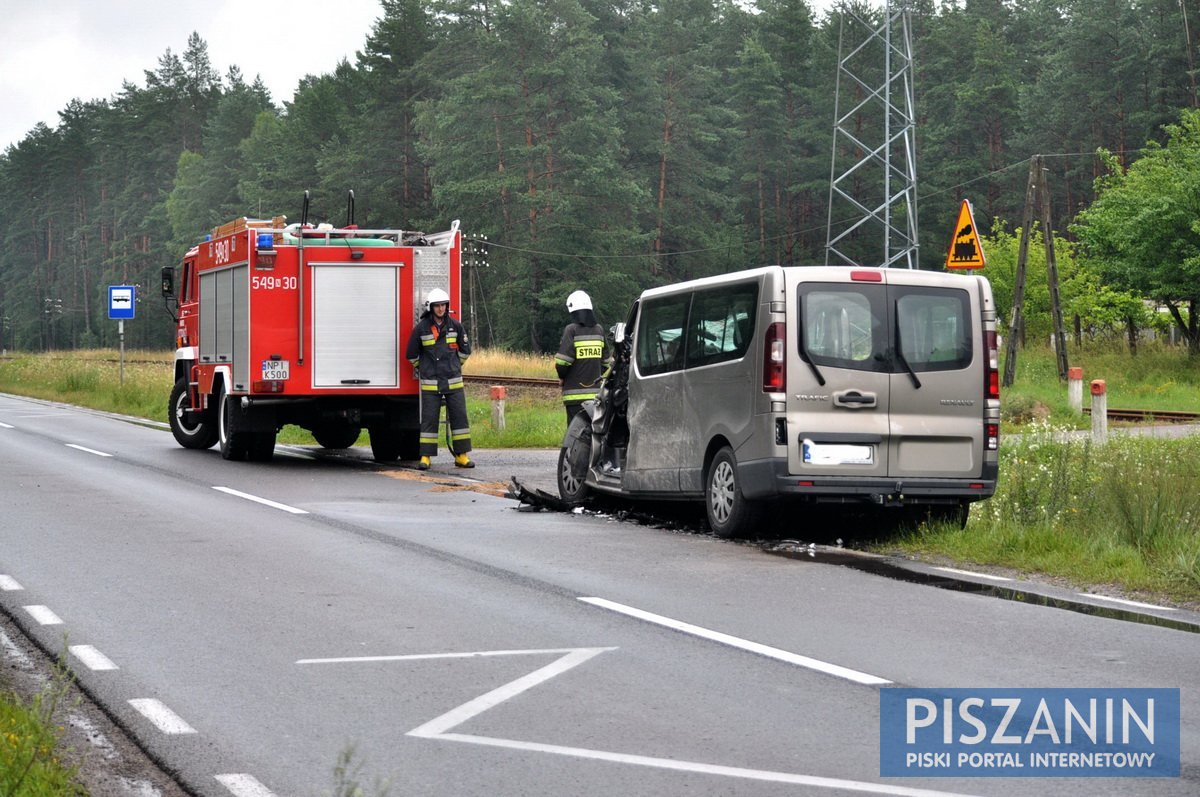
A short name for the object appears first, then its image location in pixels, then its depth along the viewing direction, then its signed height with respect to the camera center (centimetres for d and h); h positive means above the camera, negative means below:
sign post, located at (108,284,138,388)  4156 +136
